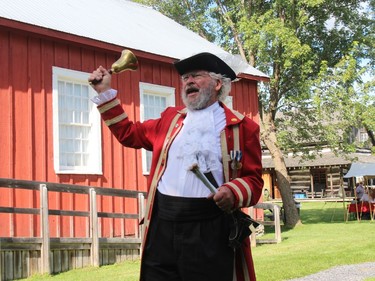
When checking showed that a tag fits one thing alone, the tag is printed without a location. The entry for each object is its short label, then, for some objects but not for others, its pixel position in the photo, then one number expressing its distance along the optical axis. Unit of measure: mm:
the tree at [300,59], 18359
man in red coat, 3229
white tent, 22064
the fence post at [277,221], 12461
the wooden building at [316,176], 39375
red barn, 9391
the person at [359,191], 21641
